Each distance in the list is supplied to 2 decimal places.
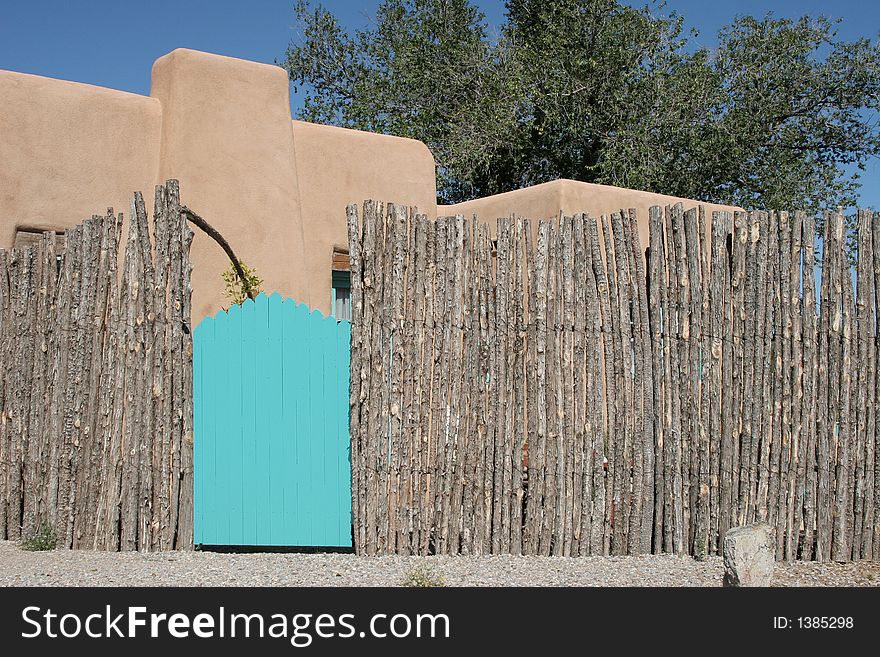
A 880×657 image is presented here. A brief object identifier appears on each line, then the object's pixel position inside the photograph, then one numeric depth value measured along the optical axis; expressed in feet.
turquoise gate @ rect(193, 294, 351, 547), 20.49
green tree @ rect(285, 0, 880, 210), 60.90
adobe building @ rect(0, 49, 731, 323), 29.27
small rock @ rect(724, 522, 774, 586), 17.12
